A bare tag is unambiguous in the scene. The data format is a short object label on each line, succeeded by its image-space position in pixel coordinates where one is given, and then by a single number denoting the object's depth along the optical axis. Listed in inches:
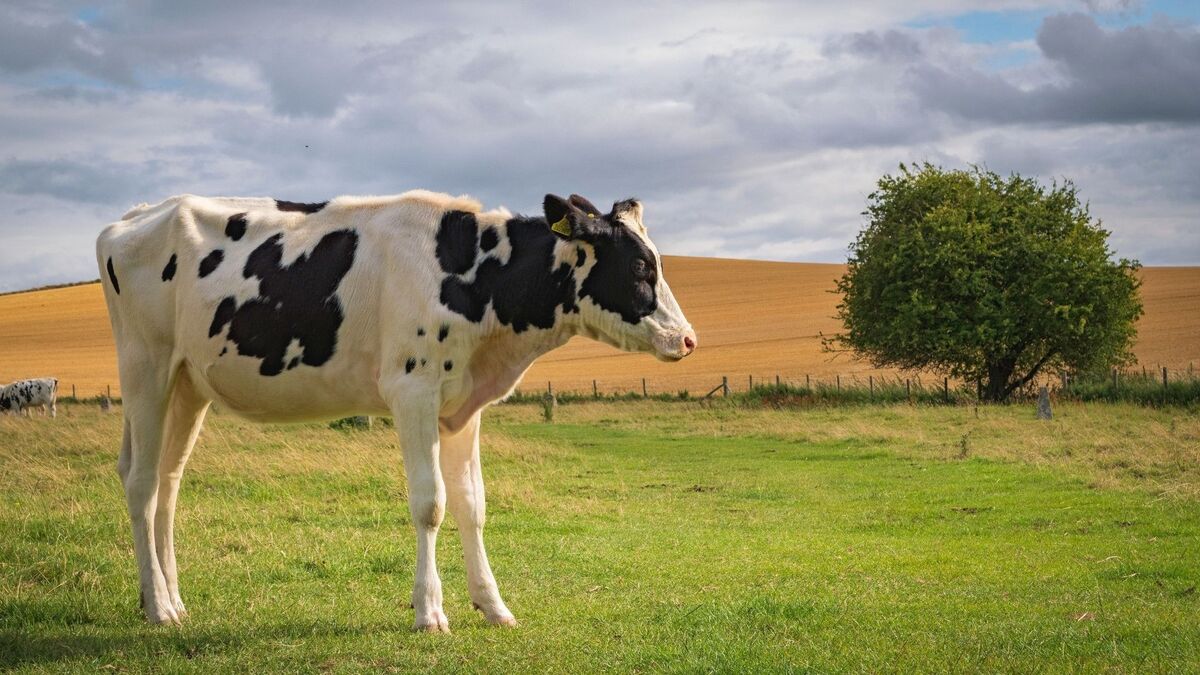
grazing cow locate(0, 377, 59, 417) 1537.9
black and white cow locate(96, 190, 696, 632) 310.2
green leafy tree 1737.2
